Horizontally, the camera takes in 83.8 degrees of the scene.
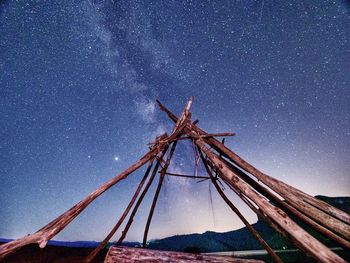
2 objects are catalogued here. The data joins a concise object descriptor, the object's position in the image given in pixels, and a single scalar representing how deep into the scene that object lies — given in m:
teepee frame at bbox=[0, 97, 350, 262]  2.13
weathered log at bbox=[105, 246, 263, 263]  2.83
